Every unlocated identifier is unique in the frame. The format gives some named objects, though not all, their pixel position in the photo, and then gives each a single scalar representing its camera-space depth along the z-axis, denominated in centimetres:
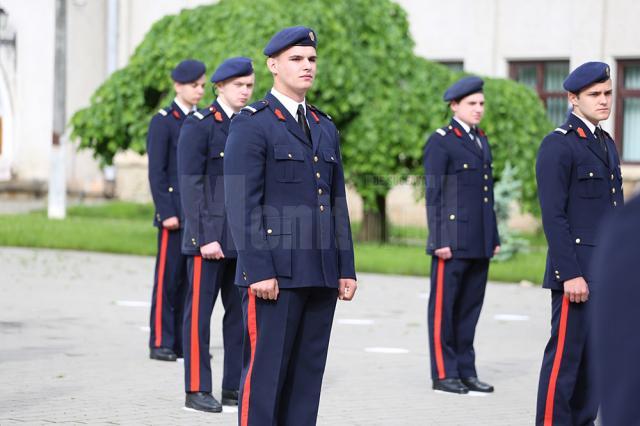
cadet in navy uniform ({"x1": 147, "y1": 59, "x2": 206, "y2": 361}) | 1421
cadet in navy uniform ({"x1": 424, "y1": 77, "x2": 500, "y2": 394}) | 1328
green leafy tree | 3235
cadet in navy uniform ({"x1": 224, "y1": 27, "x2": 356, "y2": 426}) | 826
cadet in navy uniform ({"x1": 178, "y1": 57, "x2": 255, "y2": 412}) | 1159
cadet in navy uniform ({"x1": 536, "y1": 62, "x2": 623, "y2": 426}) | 972
